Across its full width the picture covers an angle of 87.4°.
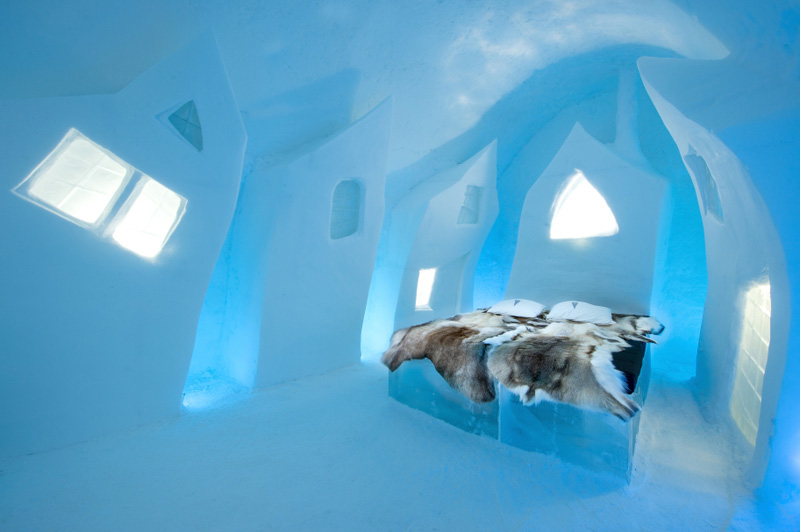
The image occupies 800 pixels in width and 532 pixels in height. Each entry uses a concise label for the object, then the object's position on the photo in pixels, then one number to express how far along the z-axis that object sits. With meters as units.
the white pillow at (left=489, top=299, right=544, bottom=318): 5.55
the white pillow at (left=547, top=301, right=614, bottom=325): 5.09
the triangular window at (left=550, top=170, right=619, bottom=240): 6.48
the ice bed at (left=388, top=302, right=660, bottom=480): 2.84
